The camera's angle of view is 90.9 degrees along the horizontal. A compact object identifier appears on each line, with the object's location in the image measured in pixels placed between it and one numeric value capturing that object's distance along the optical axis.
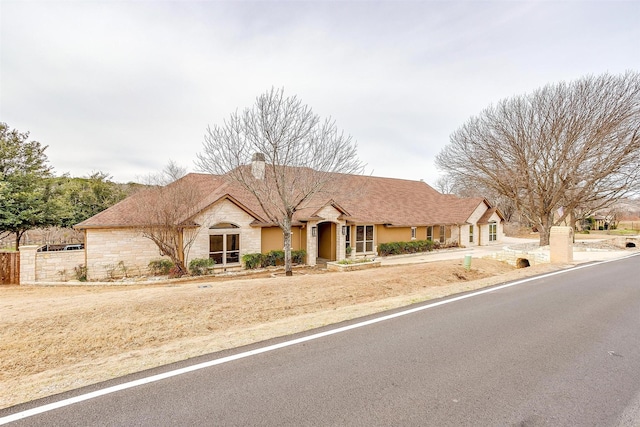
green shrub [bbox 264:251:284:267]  17.51
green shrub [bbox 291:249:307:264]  18.38
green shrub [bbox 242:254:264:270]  16.67
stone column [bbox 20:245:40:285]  13.68
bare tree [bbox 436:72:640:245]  21.39
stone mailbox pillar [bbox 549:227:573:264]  15.94
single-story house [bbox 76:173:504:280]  14.77
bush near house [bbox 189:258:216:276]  15.28
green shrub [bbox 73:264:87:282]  14.24
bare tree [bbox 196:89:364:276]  13.59
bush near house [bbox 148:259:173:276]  15.23
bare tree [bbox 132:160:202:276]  14.42
